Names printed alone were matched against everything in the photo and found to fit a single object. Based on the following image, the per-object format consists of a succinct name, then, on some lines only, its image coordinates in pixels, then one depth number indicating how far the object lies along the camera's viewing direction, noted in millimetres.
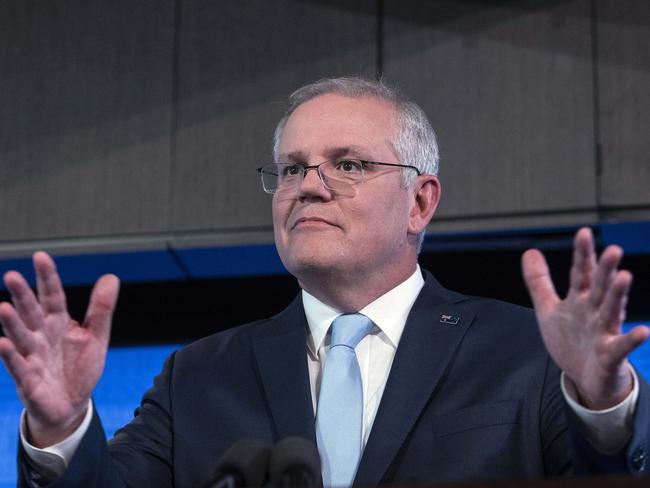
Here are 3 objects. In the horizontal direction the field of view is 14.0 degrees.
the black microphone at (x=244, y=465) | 2359
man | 2497
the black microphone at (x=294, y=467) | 2346
